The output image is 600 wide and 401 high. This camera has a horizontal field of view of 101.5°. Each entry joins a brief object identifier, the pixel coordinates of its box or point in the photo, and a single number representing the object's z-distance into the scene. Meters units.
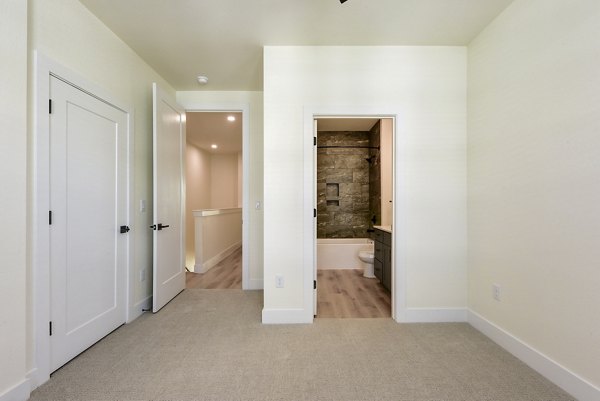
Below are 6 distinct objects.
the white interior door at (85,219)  1.66
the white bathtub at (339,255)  4.27
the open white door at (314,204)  2.37
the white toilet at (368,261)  3.72
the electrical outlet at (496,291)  2.00
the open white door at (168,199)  2.51
